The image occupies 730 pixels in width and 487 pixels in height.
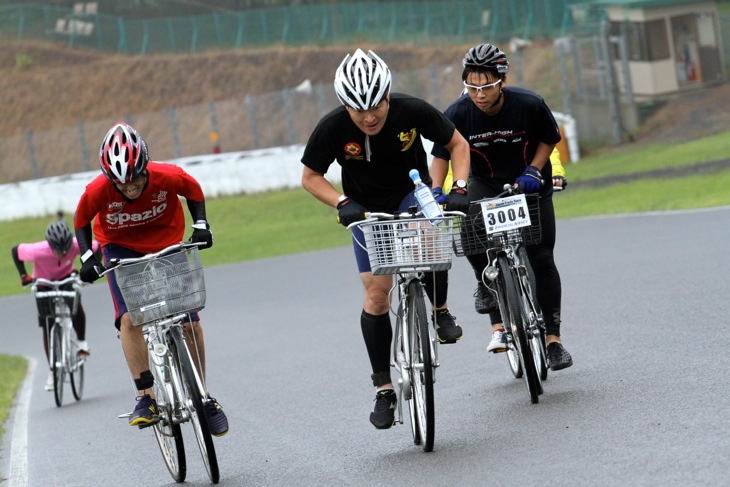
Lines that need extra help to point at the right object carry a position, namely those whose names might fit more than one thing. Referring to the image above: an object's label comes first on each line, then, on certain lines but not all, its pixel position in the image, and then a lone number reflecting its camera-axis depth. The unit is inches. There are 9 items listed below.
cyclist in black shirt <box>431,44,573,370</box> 668.7
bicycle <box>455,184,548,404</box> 652.1
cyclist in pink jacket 1147.9
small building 3144.7
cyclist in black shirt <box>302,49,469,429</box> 590.6
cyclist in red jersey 613.6
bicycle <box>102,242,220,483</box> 599.5
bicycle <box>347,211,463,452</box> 558.3
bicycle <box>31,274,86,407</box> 1153.4
